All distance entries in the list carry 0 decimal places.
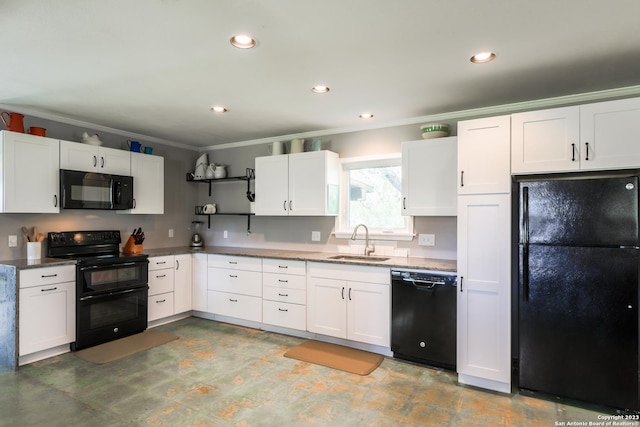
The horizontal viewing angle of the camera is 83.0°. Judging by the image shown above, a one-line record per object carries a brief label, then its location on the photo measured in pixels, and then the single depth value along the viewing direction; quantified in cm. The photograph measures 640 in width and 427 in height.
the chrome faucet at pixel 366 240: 400
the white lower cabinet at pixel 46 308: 310
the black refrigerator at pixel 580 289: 238
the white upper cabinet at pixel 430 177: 331
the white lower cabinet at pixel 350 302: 337
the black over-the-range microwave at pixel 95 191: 363
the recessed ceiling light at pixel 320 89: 295
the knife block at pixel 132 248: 437
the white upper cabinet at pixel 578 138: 242
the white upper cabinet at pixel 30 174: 329
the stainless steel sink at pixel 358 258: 380
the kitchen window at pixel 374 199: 396
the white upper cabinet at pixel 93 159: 369
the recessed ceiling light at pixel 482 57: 234
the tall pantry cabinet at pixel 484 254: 274
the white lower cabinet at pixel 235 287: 412
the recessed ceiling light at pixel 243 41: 213
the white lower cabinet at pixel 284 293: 383
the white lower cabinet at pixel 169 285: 418
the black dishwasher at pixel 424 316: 304
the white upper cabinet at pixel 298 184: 407
